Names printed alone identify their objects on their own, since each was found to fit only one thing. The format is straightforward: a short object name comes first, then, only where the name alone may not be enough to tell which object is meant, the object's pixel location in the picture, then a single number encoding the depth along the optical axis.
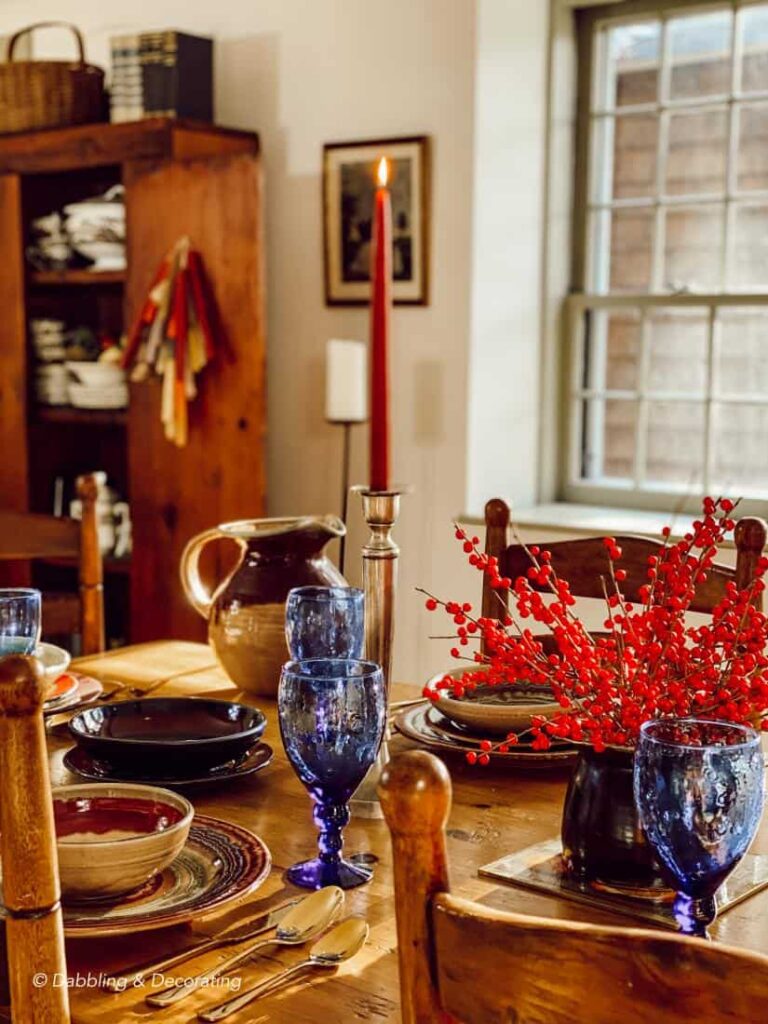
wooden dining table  0.95
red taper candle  1.24
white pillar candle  3.26
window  3.28
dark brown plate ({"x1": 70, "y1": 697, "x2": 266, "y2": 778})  1.40
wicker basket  3.64
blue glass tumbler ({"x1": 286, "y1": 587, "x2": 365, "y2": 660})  1.49
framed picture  3.35
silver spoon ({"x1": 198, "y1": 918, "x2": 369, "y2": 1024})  0.95
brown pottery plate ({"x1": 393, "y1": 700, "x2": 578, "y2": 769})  1.48
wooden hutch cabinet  3.32
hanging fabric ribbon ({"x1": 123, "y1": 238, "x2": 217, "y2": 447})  3.34
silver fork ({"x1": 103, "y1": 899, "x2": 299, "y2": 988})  0.99
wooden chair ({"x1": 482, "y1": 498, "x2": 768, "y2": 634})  1.82
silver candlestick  1.30
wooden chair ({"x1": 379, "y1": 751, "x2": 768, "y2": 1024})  0.62
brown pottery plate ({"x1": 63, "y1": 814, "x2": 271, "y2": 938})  1.04
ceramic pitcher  1.72
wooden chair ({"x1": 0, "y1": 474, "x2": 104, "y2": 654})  2.31
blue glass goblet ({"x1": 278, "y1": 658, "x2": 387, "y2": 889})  1.15
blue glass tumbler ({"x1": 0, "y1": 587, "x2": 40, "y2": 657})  1.60
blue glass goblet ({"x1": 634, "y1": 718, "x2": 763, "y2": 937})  0.95
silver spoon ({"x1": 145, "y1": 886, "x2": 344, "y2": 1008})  0.98
